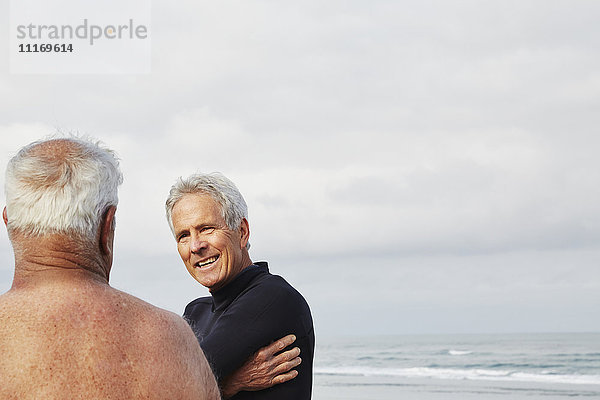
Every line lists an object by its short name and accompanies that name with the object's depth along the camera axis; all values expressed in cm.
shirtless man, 235
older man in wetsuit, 297
